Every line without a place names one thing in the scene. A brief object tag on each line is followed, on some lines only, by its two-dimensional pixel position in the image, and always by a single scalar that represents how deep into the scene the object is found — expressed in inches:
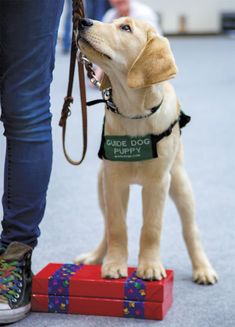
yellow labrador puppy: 139.8
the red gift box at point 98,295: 140.0
